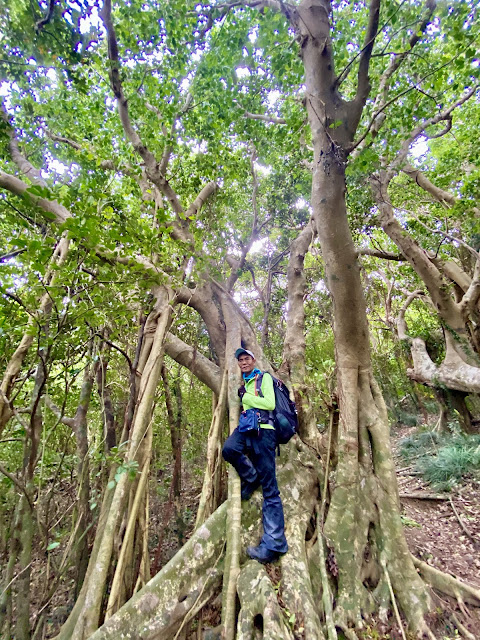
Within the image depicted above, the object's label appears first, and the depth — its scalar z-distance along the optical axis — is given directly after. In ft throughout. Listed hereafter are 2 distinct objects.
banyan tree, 7.63
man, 9.11
